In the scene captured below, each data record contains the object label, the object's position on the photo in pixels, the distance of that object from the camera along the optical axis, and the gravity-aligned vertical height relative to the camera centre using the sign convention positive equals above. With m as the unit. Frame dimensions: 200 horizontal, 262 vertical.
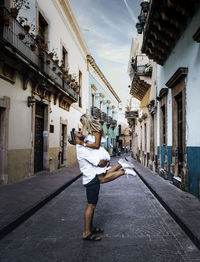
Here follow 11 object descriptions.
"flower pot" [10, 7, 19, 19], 8.43 +3.91
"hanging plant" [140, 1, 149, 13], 11.12 +5.42
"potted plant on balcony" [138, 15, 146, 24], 12.37 +5.49
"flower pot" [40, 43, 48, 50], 11.21 +3.84
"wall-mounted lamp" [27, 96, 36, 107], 10.70 +1.53
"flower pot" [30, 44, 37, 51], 10.06 +3.41
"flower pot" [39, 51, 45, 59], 10.98 +3.42
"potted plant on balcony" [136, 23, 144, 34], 12.71 +5.23
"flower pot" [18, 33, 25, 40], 8.94 +3.37
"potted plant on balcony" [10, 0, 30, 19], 8.44 +4.00
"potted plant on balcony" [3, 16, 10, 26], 7.80 +3.38
